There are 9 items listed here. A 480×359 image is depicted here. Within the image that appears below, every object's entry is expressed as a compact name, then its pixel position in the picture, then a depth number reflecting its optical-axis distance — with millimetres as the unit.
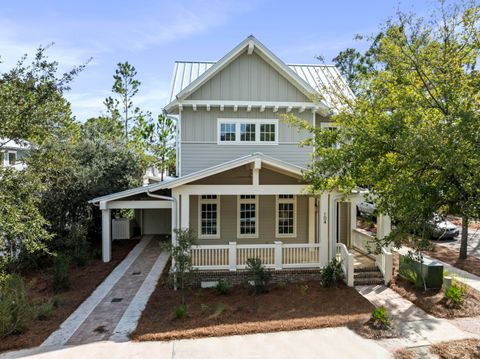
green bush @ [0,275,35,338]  8445
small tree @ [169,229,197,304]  10531
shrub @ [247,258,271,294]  11258
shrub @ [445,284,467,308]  9820
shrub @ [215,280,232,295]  11266
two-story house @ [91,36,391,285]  14094
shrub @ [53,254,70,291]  11812
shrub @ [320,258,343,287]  11469
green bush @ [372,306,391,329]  8523
